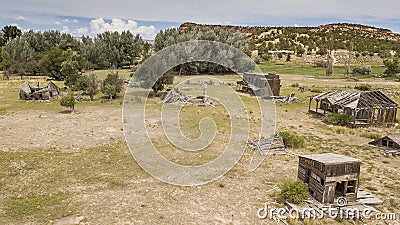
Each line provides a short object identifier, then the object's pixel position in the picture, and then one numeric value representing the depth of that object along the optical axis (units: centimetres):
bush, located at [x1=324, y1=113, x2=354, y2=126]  2344
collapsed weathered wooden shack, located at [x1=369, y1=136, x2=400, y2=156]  1752
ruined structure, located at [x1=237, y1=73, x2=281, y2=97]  3568
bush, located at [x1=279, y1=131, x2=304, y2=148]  1861
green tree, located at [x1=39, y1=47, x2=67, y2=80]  4634
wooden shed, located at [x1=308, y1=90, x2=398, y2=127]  2317
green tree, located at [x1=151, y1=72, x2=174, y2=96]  3556
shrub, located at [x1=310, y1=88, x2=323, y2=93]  3897
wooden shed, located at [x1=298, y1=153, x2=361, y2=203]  1101
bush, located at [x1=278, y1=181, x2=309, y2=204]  1148
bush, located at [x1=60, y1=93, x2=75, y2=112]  2697
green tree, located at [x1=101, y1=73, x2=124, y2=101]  3309
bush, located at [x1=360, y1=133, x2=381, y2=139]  2071
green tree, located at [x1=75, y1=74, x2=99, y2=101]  3397
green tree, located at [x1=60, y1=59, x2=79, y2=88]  3966
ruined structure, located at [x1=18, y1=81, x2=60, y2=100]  3309
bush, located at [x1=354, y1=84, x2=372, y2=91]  3981
